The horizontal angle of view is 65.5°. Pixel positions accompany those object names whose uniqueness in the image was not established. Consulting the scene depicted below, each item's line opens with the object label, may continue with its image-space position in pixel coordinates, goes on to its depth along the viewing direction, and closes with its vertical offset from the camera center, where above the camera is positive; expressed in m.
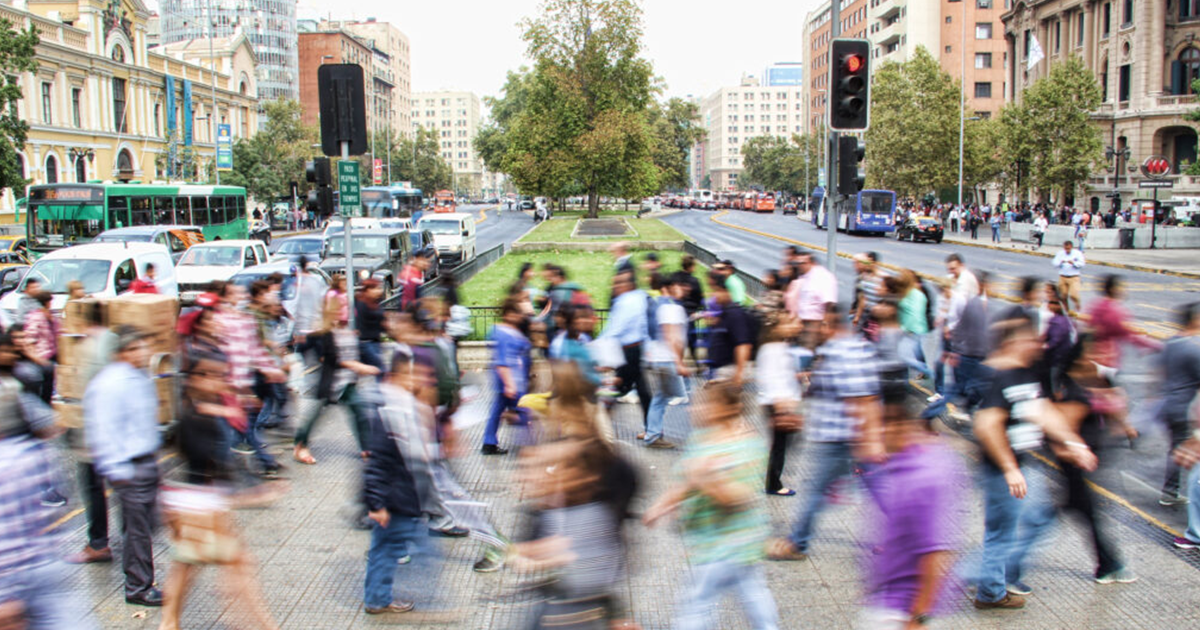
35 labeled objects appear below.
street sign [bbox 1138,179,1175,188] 35.88 +1.22
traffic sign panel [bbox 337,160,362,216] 13.09 +0.56
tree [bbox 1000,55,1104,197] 47.72 +4.54
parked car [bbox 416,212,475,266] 30.39 -0.37
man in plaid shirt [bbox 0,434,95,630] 4.30 -1.49
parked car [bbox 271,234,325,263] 24.47 -0.52
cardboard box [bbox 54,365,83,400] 8.36 -1.45
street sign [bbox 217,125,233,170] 50.06 +4.31
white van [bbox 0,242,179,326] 15.28 -0.66
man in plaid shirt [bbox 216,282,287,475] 8.58 -1.21
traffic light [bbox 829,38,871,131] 11.41 +1.62
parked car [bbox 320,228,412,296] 21.42 -0.63
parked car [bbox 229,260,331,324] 14.77 -0.85
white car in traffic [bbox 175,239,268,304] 19.91 -0.72
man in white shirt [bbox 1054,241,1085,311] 15.98 -0.82
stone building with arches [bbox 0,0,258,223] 48.84 +7.87
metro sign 43.72 +2.28
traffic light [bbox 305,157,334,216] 12.66 +0.51
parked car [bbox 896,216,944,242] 44.41 -0.56
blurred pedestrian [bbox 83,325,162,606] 5.55 -1.16
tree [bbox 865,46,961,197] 54.09 +5.30
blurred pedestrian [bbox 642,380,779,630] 4.74 -1.49
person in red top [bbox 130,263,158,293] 11.56 -0.71
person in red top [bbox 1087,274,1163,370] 7.90 -0.94
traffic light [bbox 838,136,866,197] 11.85 +0.70
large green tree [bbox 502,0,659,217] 57.88 +7.94
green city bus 26.72 +0.62
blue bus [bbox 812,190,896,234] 49.53 +0.36
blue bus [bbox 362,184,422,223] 49.06 +1.30
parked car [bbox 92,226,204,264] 24.13 -0.18
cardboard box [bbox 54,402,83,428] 8.06 -1.65
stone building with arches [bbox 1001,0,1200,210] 58.28 +8.68
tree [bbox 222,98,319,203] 58.74 +4.81
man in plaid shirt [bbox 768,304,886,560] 6.54 -1.38
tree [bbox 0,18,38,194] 33.28 +5.03
